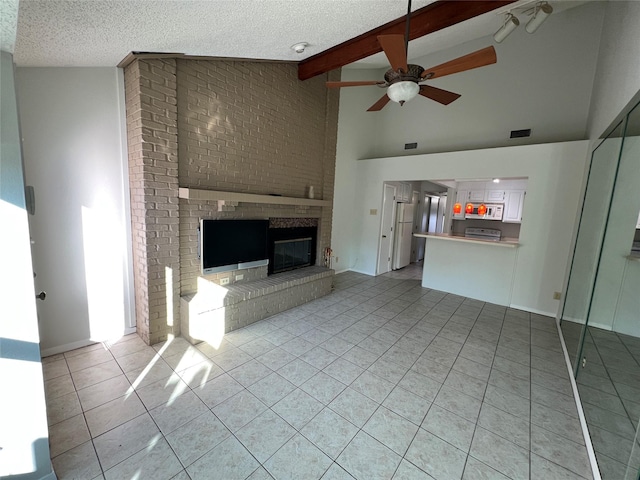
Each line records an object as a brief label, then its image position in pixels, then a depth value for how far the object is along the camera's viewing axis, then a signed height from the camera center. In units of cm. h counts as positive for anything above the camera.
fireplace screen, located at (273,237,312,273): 411 -84
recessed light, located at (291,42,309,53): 281 +170
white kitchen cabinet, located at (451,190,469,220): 608 +31
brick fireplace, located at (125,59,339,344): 257 +56
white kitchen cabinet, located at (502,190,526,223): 546 +19
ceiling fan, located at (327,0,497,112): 185 +109
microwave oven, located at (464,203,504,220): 568 +4
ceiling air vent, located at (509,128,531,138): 446 +140
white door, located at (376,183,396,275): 581 -45
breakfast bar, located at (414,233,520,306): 434 -96
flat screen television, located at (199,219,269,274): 309 -56
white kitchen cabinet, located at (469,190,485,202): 586 +40
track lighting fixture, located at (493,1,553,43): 323 +252
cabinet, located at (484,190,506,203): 564 +39
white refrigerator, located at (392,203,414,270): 635 -65
